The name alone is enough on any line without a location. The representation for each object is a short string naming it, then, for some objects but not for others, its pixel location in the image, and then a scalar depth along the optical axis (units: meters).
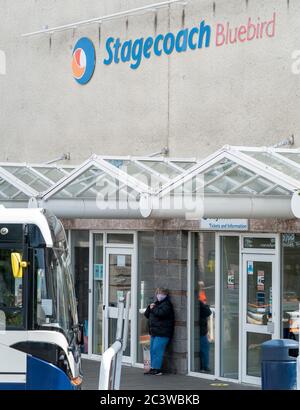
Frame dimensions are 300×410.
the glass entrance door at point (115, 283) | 21.88
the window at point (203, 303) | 19.80
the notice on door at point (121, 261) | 22.03
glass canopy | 16.41
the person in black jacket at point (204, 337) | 19.88
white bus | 13.12
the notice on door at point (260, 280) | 18.58
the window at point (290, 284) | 17.97
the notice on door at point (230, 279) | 19.33
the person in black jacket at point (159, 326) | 19.92
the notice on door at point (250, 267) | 18.80
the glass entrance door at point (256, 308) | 18.34
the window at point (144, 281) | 21.33
